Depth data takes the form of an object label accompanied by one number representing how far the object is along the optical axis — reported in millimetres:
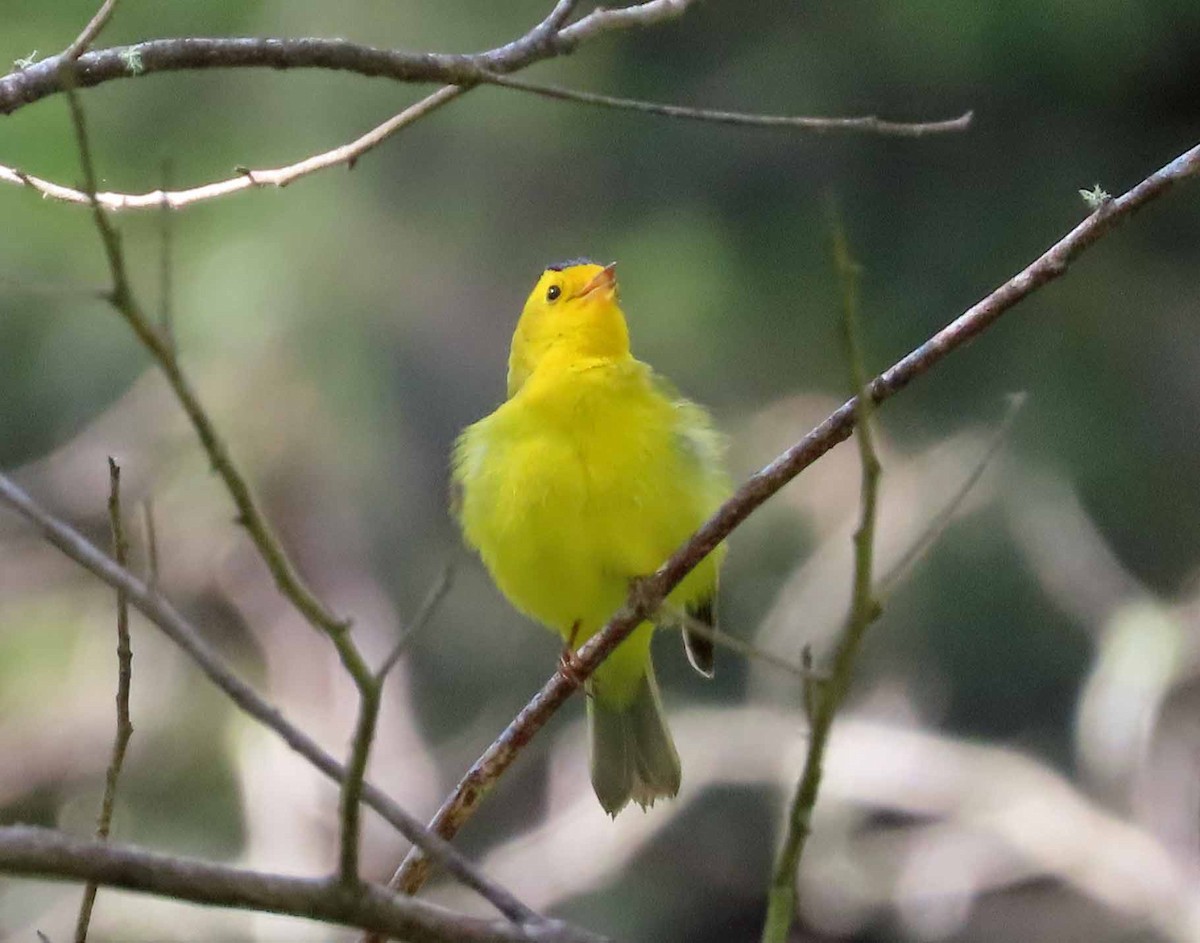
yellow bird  7117
